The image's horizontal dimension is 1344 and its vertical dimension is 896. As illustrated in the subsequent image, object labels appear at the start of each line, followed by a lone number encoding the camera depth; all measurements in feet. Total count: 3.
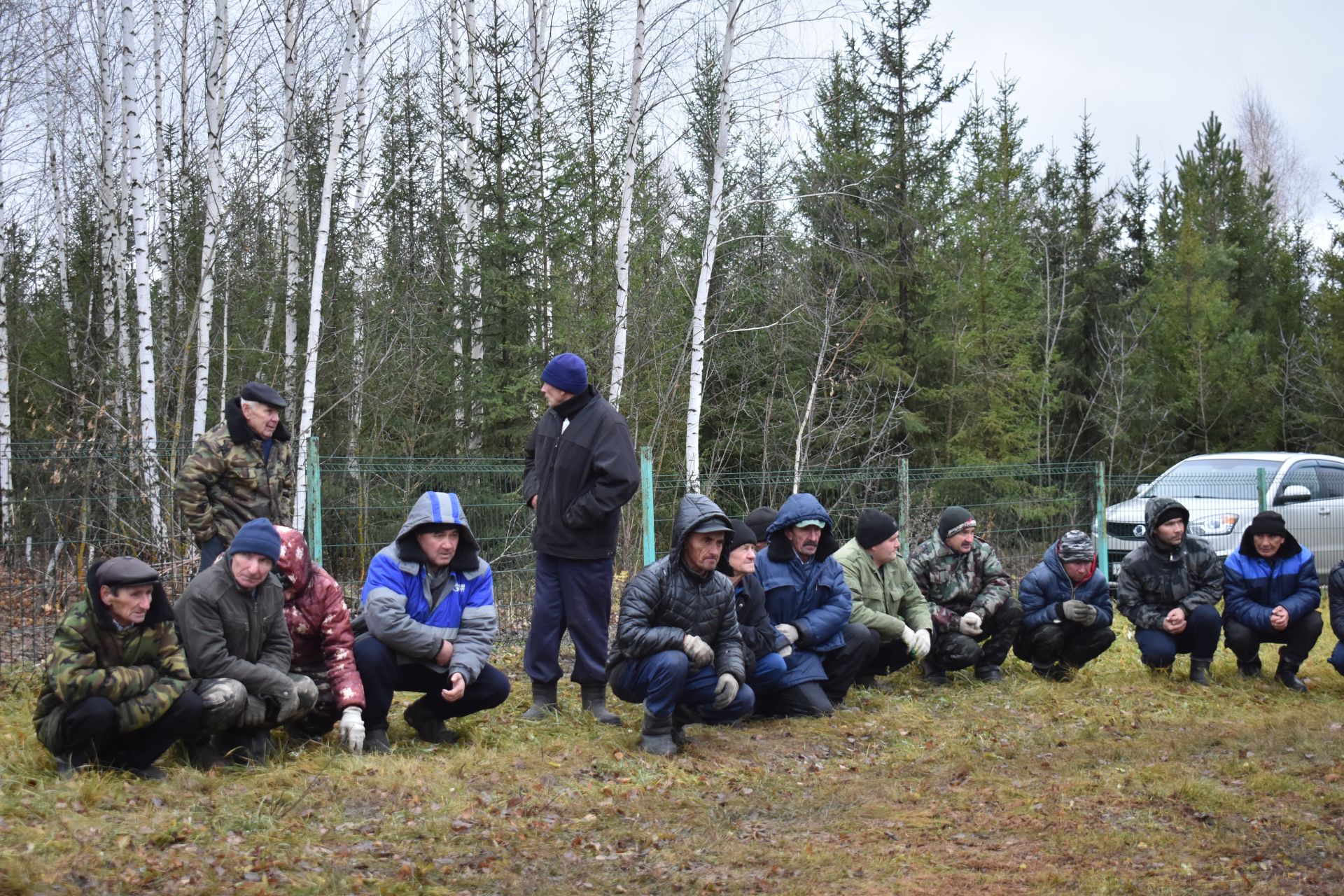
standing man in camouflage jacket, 19.72
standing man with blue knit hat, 19.67
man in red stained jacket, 17.12
